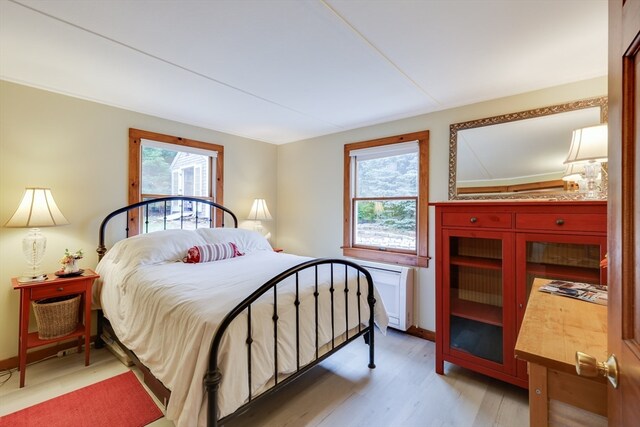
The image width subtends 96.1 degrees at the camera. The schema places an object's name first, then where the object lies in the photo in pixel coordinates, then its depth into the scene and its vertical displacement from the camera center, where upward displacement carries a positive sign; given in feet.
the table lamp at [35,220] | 7.20 -0.19
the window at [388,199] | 9.91 +0.61
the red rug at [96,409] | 5.75 -4.17
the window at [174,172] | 9.89 +1.58
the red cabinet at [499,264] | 5.87 -1.11
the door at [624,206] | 1.74 +0.07
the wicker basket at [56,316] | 7.36 -2.71
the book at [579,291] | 4.10 -1.16
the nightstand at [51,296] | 6.93 -2.11
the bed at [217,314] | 4.43 -1.98
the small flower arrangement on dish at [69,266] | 7.75 -1.45
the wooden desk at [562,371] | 2.67 -1.56
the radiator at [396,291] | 9.64 -2.61
